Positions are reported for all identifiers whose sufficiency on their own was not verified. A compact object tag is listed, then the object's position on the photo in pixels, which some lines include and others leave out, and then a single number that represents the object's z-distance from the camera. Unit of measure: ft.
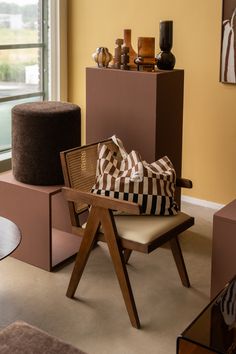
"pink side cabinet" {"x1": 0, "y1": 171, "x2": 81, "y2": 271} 10.79
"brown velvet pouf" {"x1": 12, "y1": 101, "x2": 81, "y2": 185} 10.78
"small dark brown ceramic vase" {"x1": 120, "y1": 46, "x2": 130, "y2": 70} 11.31
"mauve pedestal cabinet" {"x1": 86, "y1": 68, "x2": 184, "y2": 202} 11.05
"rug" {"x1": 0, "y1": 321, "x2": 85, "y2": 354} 6.62
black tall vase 11.39
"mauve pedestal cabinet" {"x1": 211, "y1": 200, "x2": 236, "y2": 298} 9.15
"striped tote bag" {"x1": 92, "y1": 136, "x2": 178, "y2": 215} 9.54
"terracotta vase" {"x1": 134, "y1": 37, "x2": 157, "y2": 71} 11.19
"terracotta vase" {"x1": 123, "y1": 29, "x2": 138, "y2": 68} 11.63
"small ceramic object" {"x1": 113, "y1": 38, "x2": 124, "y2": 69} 11.41
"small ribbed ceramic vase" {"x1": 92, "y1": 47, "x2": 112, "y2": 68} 11.55
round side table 8.16
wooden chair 9.17
